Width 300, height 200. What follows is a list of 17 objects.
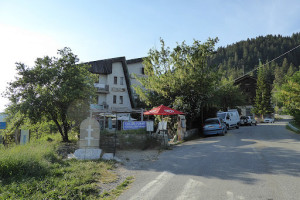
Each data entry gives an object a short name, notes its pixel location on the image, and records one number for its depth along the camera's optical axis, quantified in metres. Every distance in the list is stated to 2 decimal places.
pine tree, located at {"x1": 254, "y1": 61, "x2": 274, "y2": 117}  59.84
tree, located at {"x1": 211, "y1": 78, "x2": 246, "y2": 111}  43.03
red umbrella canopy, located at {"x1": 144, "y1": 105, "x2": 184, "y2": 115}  15.64
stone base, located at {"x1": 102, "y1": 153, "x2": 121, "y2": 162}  10.08
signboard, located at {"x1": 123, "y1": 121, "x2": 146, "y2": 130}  14.30
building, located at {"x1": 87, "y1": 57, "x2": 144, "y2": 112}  32.91
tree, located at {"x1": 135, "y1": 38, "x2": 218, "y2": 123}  19.44
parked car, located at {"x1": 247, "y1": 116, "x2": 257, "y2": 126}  37.02
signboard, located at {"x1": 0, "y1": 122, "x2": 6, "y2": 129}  13.64
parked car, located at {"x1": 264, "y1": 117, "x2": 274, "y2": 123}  53.08
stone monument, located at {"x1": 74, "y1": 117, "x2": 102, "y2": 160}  10.46
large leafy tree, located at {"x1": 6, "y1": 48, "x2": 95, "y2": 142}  13.62
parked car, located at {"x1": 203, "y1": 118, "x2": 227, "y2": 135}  18.81
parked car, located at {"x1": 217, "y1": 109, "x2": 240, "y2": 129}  26.80
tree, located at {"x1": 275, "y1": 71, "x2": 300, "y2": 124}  19.50
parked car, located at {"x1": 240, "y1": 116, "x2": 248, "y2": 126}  36.81
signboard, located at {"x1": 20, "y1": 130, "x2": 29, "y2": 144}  12.97
